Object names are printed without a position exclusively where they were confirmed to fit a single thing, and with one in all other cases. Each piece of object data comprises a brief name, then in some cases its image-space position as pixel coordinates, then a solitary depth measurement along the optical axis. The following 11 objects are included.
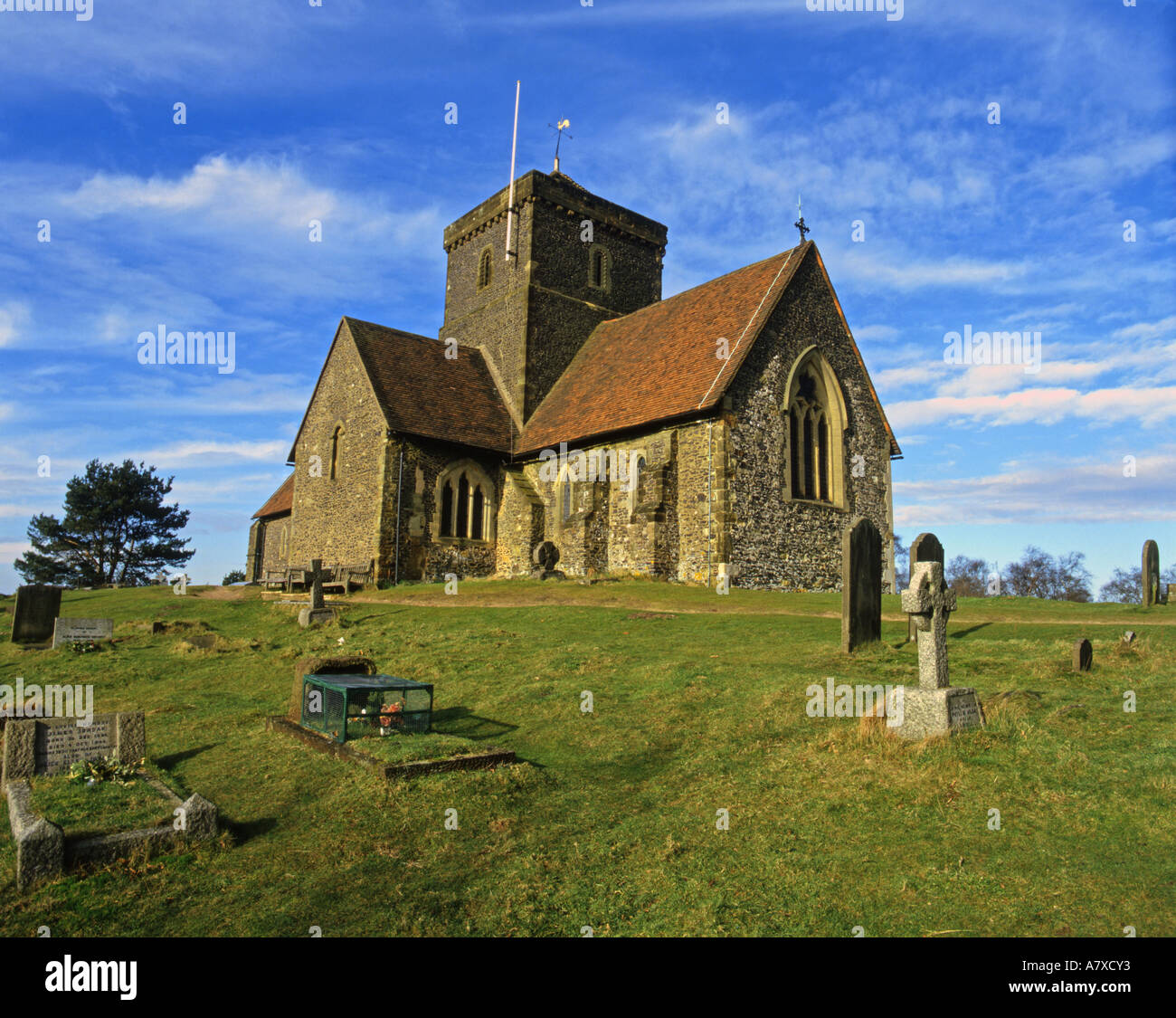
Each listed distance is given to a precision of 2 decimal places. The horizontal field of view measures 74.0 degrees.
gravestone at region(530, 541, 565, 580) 21.95
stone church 20.78
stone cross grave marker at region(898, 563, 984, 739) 7.55
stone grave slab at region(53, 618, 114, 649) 16.11
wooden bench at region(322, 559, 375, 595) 23.77
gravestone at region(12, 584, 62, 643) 16.58
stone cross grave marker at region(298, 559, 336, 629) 17.05
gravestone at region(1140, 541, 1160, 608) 16.75
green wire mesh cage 8.53
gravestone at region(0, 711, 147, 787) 7.41
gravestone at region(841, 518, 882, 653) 11.02
